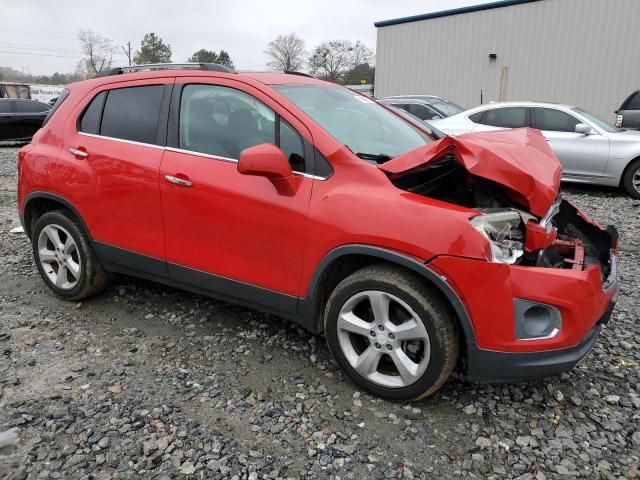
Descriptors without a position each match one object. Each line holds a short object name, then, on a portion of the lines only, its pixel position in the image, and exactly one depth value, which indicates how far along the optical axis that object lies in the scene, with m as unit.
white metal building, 16.25
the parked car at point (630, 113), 9.98
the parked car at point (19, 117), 14.45
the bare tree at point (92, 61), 69.81
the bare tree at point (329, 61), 58.13
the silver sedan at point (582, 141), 7.41
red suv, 2.32
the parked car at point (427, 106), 10.66
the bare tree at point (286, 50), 63.31
